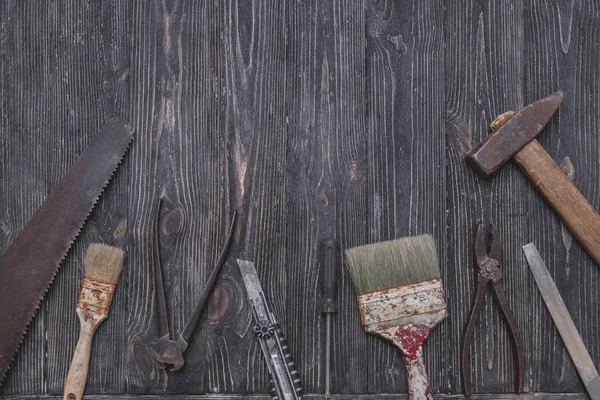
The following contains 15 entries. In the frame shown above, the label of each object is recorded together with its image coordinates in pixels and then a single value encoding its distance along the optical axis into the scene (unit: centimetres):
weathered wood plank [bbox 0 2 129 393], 146
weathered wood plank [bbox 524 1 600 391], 142
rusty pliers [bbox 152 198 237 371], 137
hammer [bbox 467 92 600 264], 138
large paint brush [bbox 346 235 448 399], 136
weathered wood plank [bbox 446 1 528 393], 141
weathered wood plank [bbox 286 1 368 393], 142
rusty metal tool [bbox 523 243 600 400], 138
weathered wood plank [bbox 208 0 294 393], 142
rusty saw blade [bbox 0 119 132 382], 140
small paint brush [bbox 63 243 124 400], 140
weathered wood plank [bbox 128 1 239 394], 143
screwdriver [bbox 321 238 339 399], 136
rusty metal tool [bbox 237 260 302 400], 133
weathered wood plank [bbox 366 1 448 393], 144
